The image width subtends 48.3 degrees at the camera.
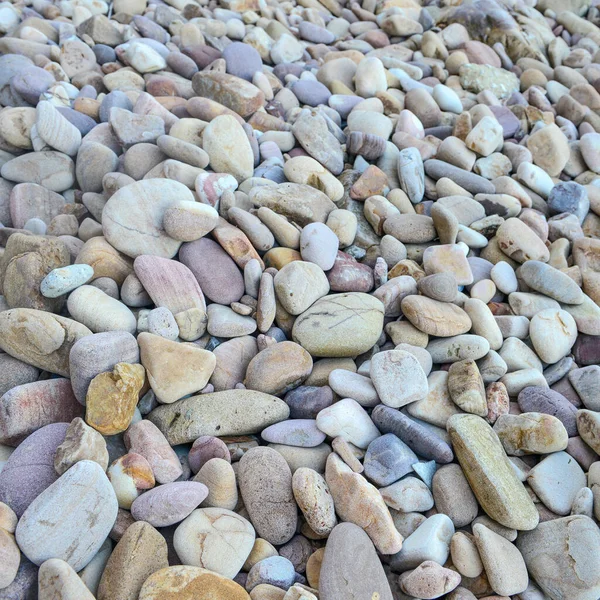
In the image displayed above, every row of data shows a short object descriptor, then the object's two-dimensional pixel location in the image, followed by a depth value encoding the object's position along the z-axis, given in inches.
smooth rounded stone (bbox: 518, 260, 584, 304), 24.4
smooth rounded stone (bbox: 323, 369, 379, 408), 20.2
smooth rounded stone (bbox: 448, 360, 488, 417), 20.1
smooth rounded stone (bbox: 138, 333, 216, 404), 19.6
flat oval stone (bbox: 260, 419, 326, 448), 19.1
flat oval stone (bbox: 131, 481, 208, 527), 16.8
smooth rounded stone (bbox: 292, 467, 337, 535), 17.4
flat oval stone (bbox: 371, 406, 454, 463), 19.0
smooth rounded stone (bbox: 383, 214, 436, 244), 25.9
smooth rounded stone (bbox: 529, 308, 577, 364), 22.9
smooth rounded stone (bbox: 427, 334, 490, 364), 21.7
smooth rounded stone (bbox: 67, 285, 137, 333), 20.6
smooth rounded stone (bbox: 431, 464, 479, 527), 18.3
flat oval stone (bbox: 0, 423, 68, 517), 16.6
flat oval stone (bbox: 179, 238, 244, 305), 22.6
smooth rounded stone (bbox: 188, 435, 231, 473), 18.4
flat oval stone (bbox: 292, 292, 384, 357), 21.5
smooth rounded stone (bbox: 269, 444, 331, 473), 18.8
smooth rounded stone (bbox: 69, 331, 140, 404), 18.6
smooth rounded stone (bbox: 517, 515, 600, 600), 17.0
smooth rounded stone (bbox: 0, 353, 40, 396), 19.4
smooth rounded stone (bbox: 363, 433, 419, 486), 18.7
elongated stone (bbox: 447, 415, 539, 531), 18.0
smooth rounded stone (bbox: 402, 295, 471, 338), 22.2
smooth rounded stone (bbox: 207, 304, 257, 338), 21.6
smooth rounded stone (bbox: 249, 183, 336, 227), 25.6
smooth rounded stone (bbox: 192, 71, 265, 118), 30.5
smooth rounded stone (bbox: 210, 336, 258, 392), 20.8
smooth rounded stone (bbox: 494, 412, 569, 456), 19.5
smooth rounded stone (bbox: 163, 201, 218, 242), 22.6
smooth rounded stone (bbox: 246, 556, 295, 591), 16.4
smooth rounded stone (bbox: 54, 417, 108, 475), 16.8
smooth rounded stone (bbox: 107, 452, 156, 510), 17.4
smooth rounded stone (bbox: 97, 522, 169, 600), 15.7
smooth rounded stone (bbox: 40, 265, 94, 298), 20.5
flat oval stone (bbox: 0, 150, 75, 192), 26.9
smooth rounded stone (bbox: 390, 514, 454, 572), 17.1
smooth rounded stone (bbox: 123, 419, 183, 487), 18.0
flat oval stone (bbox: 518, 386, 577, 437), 20.6
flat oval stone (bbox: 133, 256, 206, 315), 21.6
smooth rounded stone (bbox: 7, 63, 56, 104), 29.3
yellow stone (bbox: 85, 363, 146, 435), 18.1
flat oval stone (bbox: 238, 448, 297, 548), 17.5
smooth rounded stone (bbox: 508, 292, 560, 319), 24.3
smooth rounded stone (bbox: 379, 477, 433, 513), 18.2
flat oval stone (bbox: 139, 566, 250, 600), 15.4
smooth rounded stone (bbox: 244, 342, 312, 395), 20.4
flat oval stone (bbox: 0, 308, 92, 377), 19.4
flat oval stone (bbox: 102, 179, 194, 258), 22.9
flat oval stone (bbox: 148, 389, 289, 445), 19.2
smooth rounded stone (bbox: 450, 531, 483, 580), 17.1
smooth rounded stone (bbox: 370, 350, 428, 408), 20.0
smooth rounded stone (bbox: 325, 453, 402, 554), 17.3
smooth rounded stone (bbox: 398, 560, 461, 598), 16.4
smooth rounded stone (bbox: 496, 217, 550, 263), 26.2
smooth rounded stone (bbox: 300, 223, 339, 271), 23.8
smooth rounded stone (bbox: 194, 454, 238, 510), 17.7
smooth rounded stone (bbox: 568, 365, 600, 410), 21.6
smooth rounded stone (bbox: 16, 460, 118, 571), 15.6
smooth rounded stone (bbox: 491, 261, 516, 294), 25.2
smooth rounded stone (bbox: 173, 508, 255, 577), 16.4
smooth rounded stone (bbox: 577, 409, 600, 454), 19.8
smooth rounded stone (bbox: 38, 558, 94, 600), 14.8
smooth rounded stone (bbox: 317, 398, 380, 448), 19.2
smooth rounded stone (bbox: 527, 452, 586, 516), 18.8
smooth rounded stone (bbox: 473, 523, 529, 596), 16.9
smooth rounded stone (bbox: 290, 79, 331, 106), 33.6
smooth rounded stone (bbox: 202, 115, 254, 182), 26.8
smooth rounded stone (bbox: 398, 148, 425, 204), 28.2
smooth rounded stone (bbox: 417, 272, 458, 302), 22.8
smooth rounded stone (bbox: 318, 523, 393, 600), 16.0
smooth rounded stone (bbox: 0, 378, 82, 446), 18.2
